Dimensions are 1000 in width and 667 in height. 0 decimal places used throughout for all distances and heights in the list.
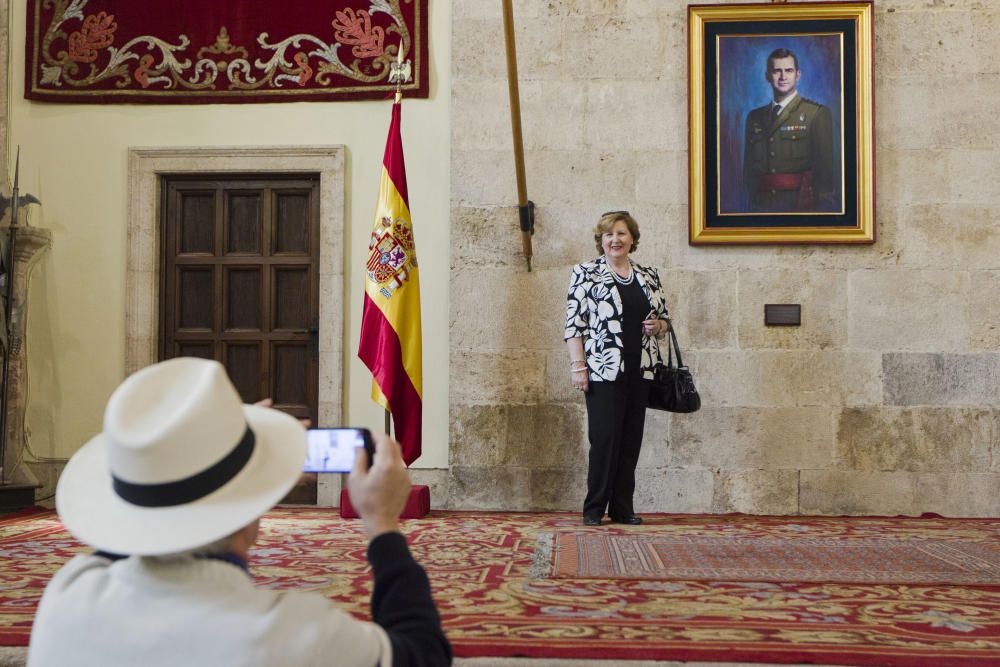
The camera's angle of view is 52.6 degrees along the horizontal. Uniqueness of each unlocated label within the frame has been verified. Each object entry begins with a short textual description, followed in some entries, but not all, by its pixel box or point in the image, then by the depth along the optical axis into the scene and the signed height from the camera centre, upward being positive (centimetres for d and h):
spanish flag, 594 +22
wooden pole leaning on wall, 539 +121
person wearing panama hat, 108 -22
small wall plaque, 630 +22
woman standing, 539 -1
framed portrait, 632 +144
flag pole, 595 +153
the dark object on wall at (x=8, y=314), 625 +22
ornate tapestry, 659 +198
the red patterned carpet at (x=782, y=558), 375 -86
